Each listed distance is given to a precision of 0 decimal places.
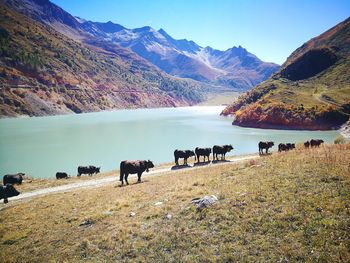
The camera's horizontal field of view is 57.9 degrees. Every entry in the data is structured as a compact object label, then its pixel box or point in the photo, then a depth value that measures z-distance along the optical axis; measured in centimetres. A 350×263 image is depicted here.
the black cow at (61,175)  4184
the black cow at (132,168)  2991
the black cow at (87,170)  4434
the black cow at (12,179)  3559
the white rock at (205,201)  1617
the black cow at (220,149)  4383
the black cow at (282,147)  4464
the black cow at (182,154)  4238
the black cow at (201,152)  4312
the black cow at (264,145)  4856
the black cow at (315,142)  4292
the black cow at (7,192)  2768
